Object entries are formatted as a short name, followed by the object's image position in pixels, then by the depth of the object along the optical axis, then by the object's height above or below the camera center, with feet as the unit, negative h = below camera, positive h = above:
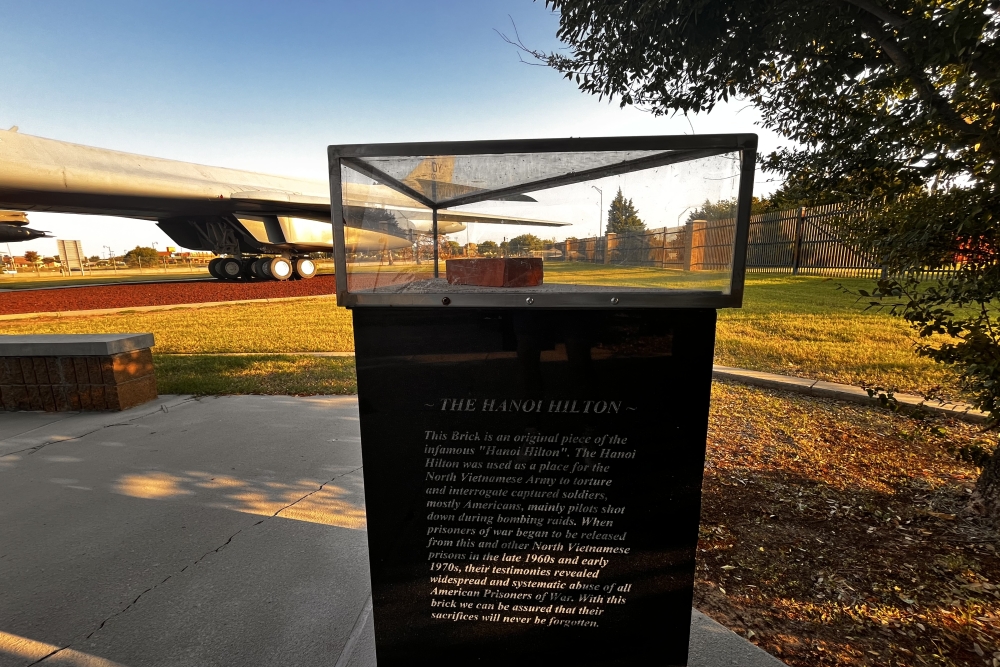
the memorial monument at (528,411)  4.17 -1.45
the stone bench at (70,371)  13.38 -3.21
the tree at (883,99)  5.77 +2.46
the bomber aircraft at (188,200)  36.17 +6.52
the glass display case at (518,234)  4.04 +0.32
